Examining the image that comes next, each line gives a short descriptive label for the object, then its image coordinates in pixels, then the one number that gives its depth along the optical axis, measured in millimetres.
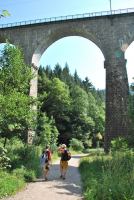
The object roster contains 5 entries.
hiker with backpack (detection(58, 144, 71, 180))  8227
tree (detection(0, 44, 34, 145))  8100
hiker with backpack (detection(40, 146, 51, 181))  7908
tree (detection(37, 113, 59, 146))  21308
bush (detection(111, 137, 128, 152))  10237
